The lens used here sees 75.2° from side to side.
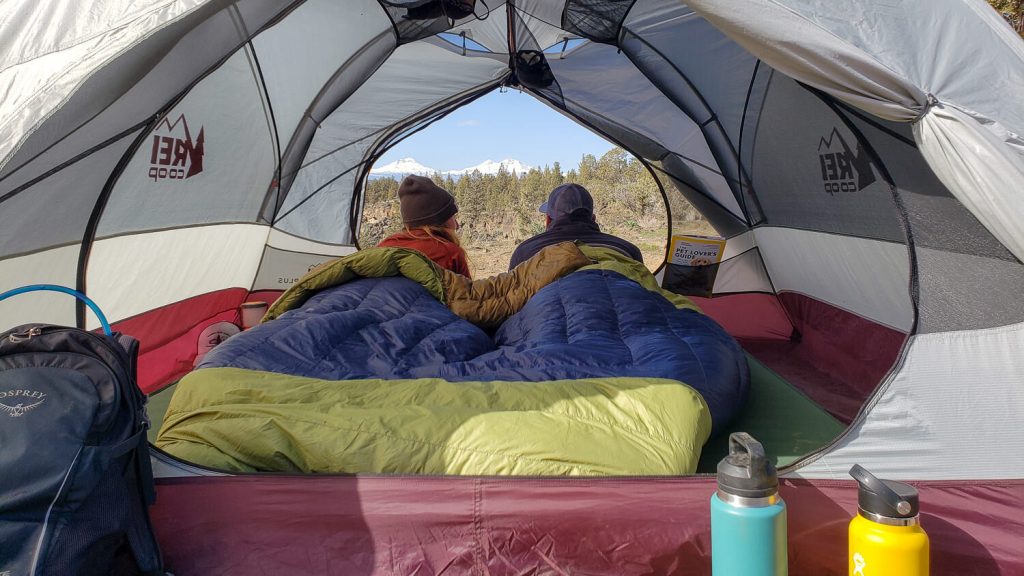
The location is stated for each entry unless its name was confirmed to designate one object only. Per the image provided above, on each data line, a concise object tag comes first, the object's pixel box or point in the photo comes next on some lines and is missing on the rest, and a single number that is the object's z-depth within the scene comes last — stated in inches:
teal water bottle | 39.8
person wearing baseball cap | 122.4
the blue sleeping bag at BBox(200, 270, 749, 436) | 61.1
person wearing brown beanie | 127.1
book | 132.3
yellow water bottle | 40.1
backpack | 37.0
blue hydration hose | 47.7
